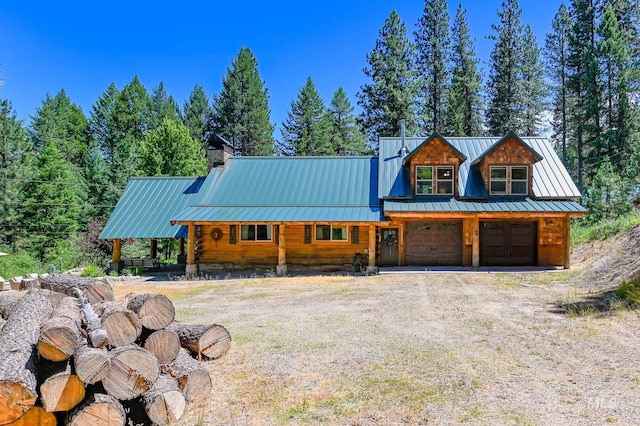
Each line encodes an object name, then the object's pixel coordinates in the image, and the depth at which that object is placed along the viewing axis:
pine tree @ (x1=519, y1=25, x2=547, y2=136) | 33.59
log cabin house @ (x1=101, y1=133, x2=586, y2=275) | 17.02
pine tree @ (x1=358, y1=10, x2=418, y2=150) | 33.75
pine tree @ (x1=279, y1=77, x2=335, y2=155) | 39.16
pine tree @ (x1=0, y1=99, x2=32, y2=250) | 29.09
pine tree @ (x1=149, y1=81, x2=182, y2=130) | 43.31
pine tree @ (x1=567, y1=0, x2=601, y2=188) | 29.23
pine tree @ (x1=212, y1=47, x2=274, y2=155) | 40.03
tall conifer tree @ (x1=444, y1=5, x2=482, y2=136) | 34.19
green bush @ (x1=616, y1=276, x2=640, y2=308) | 8.59
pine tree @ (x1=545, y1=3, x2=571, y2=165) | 34.12
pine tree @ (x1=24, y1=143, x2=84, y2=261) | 29.34
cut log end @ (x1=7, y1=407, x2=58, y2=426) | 4.12
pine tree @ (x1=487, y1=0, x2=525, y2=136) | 33.38
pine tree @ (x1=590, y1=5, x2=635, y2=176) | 27.94
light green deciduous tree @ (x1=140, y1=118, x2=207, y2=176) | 31.64
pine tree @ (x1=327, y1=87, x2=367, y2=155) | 41.59
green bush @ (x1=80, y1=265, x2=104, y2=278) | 17.20
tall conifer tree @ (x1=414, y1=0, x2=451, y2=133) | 35.06
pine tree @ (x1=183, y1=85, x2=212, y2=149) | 43.00
